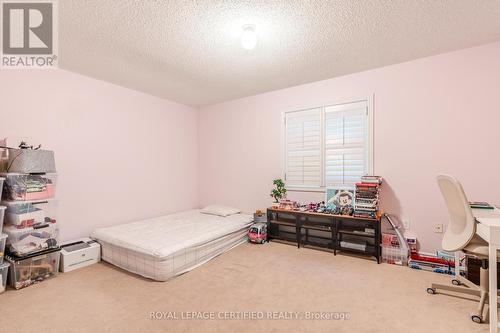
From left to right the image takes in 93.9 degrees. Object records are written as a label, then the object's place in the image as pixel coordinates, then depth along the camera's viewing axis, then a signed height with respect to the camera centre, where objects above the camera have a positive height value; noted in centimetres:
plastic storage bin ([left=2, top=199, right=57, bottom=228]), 231 -48
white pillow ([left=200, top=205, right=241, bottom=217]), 407 -80
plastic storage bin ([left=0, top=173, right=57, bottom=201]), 231 -22
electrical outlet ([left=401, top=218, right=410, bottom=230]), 293 -72
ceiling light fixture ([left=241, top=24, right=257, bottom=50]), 217 +121
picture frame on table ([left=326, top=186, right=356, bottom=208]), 322 -42
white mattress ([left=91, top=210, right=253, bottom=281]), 243 -90
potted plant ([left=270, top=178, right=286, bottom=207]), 372 -41
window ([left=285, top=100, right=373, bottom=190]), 328 +31
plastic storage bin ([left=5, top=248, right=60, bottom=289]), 225 -103
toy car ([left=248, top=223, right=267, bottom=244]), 358 -105
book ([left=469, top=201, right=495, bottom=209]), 218 -38
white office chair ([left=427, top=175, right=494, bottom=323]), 182 -60
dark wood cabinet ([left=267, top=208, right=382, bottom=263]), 292 -90
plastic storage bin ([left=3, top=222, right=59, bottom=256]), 229 -74
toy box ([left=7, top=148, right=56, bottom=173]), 236 +5
